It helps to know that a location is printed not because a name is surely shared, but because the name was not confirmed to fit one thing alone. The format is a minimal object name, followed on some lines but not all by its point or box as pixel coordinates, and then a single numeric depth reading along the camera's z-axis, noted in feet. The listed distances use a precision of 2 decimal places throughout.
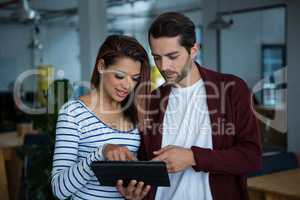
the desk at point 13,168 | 20.62
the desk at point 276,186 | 11.41
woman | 7.49
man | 7.64
